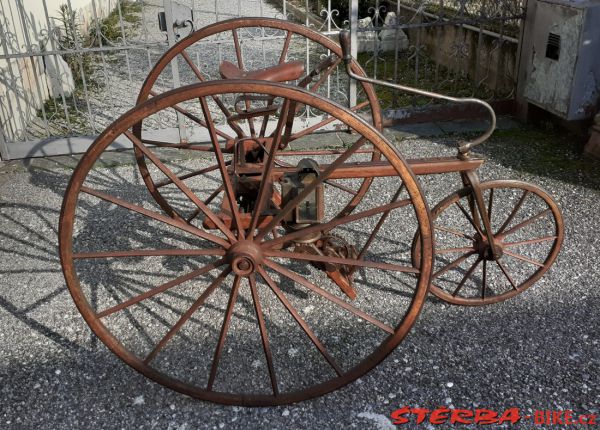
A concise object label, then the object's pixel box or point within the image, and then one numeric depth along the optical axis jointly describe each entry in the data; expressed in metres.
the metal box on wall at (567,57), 4.41
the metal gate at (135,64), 4.91
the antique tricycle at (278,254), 2.14
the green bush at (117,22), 8.20
